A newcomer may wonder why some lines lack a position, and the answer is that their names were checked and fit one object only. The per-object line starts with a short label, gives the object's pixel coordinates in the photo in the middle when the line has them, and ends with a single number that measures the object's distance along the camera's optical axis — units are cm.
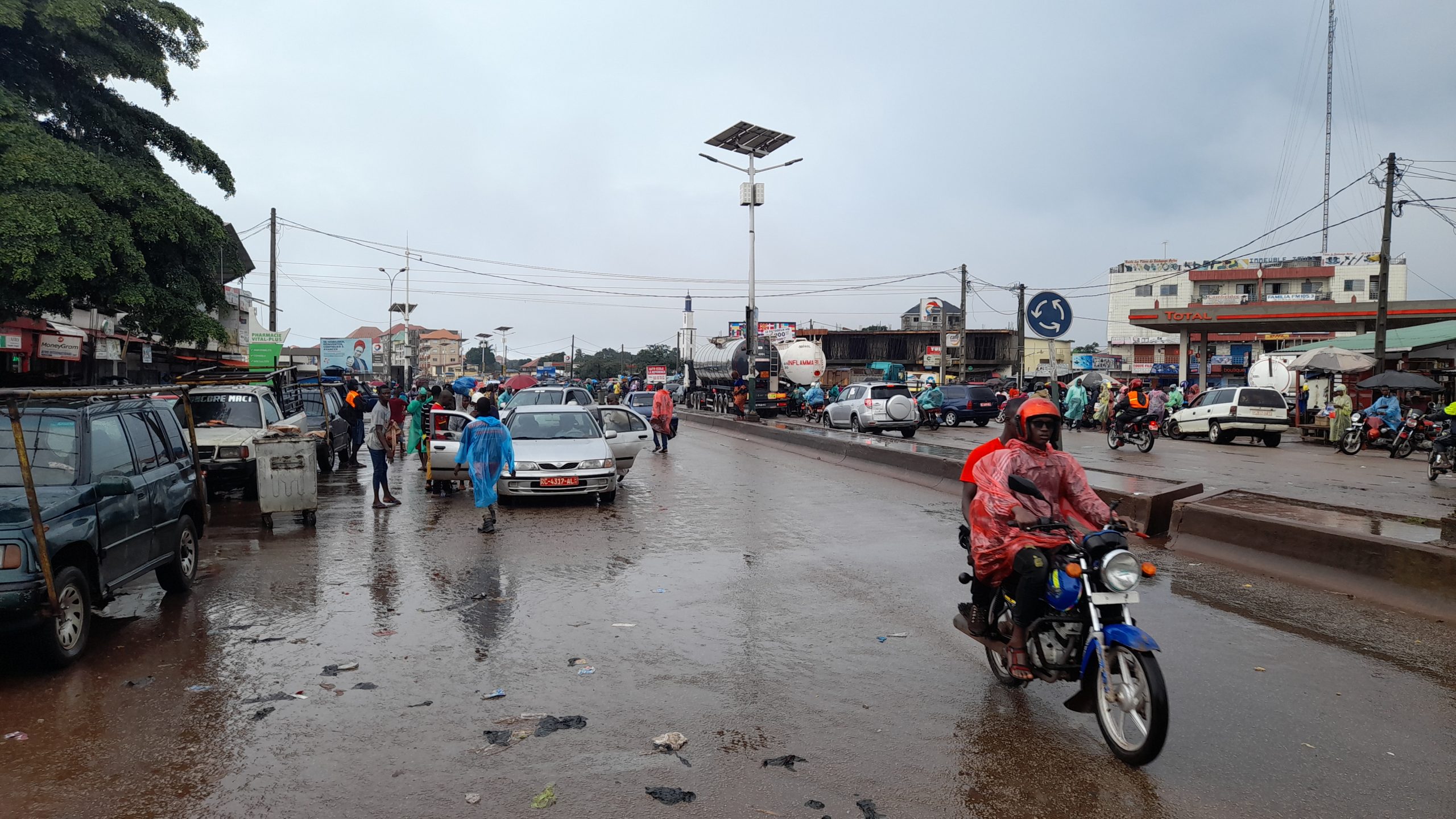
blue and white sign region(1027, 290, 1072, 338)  1156
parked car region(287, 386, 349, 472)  1803
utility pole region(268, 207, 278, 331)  3241
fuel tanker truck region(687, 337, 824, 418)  4075
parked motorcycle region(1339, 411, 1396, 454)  2192
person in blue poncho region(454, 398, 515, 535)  1085
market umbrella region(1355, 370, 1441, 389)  2259
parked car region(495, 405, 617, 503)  1283
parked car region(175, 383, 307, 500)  1310
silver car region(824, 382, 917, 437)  2866
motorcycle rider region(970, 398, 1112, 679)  468
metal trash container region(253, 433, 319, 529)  1114
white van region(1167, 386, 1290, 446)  2406
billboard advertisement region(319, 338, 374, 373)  5012
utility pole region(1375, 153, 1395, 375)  2534
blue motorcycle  401
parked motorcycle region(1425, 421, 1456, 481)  1573
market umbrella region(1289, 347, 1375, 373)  2711
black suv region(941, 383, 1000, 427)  3338
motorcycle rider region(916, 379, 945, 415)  3259
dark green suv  525
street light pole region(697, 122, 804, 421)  3678
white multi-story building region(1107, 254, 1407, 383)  6400
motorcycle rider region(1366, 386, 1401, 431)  2208
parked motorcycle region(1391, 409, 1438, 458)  2066
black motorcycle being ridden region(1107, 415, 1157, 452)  2189
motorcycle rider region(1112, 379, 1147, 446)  2211
